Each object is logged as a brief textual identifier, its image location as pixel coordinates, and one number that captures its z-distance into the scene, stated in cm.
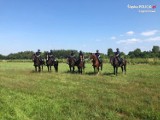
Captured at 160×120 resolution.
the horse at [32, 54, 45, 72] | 1519
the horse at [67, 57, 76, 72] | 1516
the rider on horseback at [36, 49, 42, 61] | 1517
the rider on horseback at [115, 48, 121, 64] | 1337
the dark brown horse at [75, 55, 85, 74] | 1423
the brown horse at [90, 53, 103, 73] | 1364
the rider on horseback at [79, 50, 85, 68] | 1428
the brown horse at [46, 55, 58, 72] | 1538
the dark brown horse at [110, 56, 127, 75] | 1350
